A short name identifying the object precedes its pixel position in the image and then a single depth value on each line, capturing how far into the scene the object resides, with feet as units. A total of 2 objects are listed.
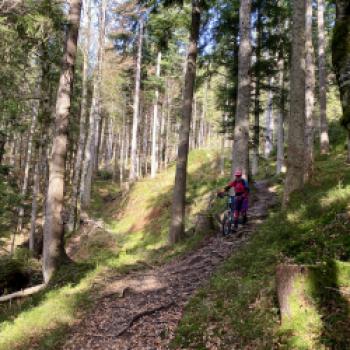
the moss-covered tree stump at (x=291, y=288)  14.48
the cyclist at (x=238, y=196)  34.68
